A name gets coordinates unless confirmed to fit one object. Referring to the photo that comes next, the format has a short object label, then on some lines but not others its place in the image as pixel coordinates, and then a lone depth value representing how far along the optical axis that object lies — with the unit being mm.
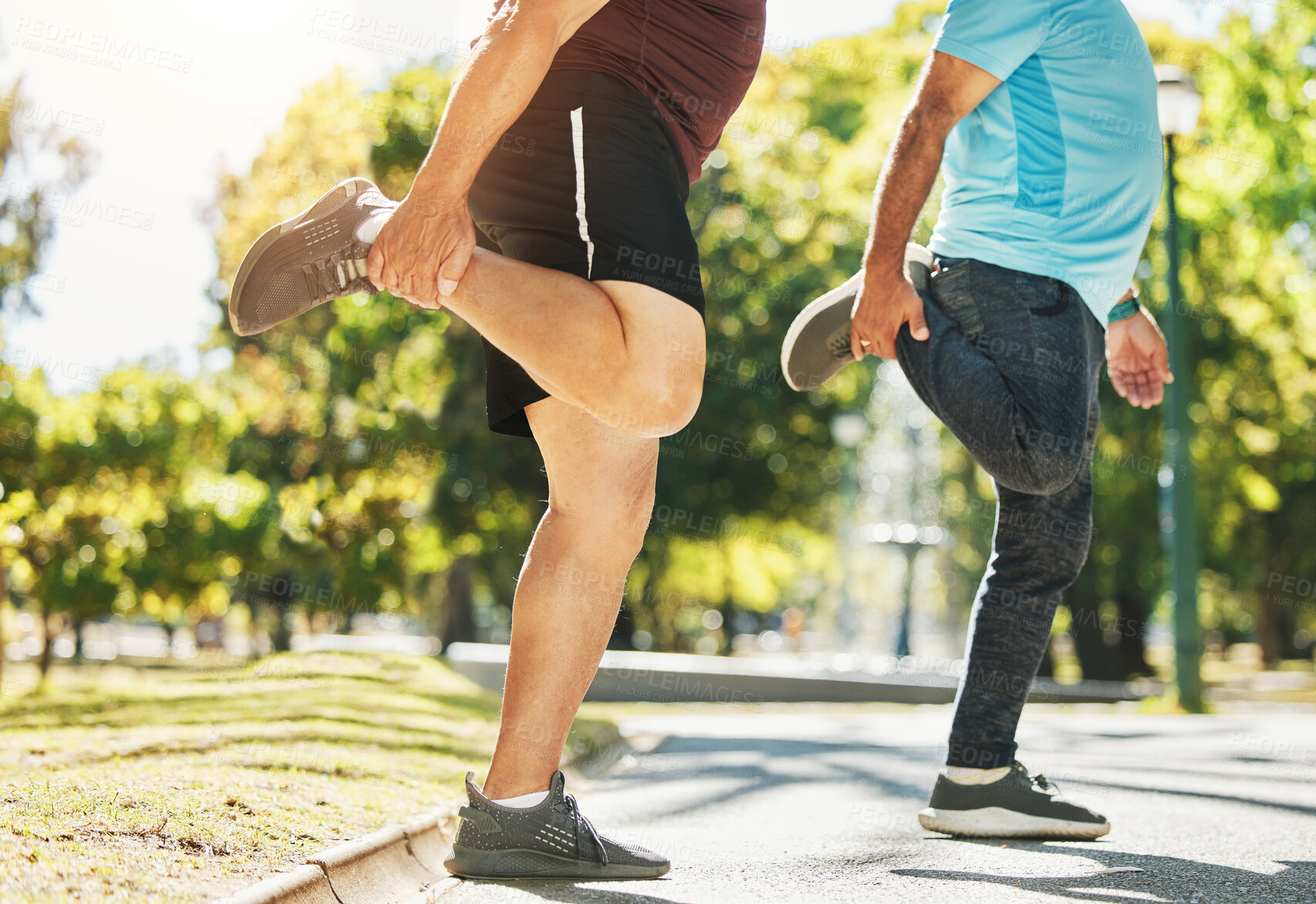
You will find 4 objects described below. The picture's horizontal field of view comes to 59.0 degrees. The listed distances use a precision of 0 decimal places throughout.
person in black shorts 2270
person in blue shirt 2793
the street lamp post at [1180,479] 11117
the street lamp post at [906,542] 18250
